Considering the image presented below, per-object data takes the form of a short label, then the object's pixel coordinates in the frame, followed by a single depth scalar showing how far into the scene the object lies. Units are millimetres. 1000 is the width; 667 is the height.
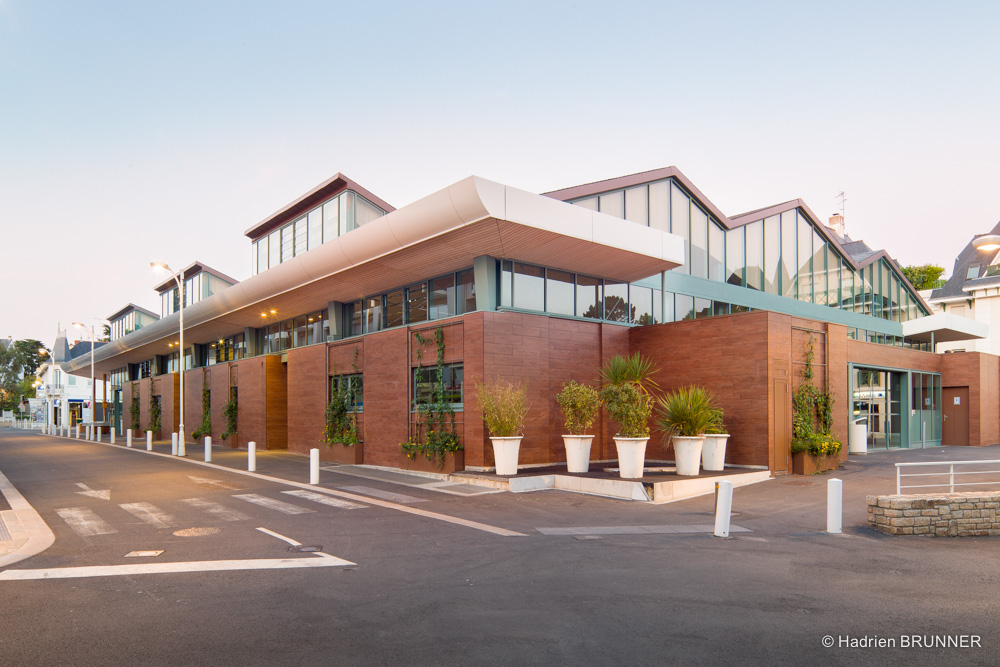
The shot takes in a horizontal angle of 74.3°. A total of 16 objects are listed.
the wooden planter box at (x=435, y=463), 18469
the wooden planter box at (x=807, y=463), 17844
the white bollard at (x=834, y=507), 10859
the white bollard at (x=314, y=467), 17844
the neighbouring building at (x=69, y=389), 86625
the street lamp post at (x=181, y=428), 27656
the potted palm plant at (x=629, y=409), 15539
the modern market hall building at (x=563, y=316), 17922
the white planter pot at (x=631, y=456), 15500
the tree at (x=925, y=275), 70619
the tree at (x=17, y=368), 117812
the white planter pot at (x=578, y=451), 16859
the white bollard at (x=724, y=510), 10523
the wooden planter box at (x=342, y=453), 23203
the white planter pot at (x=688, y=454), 16094
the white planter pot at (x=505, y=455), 16969
